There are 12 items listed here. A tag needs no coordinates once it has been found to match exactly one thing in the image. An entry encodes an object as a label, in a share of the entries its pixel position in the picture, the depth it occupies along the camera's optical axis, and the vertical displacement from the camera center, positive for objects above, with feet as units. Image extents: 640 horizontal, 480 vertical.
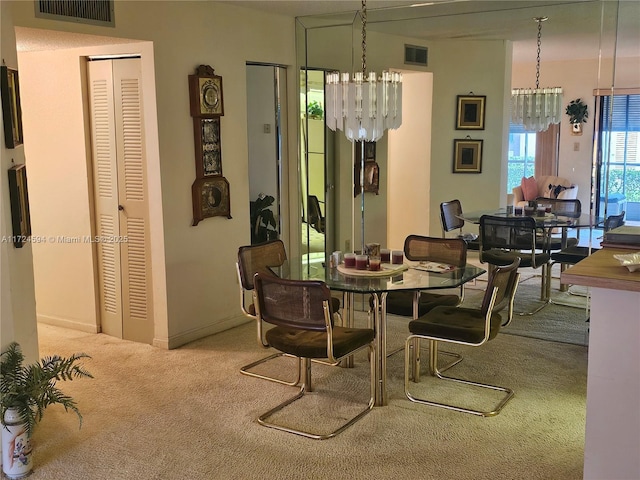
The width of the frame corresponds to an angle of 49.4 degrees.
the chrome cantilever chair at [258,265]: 13.61 -2.41
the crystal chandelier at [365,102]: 12.55 +0.78
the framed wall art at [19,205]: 10.63 -0.88
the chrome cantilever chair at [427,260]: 13.69 -2.38
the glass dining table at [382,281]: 11.68 -2.34
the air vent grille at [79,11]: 12.56 +2.54
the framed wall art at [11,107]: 10.43 +0.63
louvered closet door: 15.58 -1.18
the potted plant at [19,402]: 9.90 -3.65
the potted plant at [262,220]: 18.42 -1.97
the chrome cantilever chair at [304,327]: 10.83 -2.87
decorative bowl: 8.64 -1.49
